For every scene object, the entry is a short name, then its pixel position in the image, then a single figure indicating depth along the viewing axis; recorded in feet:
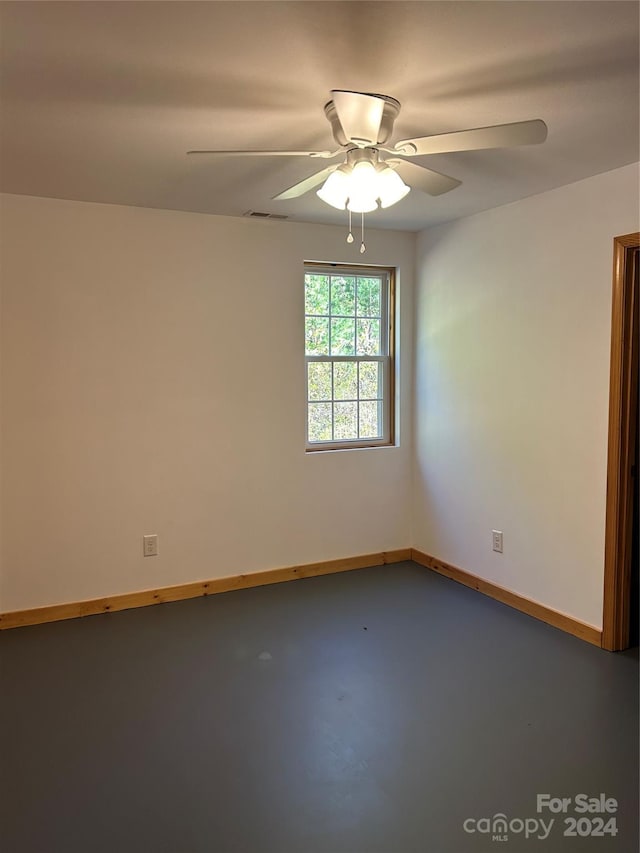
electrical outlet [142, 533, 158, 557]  12.17
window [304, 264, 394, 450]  13.83
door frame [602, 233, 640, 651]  9.62
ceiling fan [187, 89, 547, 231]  5.72
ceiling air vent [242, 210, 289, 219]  12.00
